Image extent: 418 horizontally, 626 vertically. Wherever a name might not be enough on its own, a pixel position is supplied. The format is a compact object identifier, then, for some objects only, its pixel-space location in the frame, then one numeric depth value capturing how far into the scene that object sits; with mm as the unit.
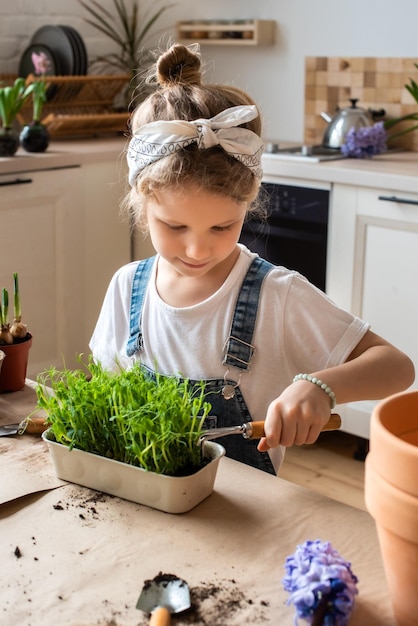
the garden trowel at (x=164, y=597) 818
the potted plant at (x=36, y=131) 3160
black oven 2928
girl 1262
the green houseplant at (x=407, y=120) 3092
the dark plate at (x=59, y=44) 3590
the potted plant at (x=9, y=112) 3045
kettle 3188
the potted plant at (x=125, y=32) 3865
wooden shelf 3590
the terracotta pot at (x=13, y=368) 1404
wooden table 838
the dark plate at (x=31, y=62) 3568
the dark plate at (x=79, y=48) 3580
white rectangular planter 1007
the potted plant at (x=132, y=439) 1014
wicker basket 3520
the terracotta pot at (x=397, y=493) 720
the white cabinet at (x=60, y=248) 3080
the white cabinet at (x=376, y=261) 2732
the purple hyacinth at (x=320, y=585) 783
